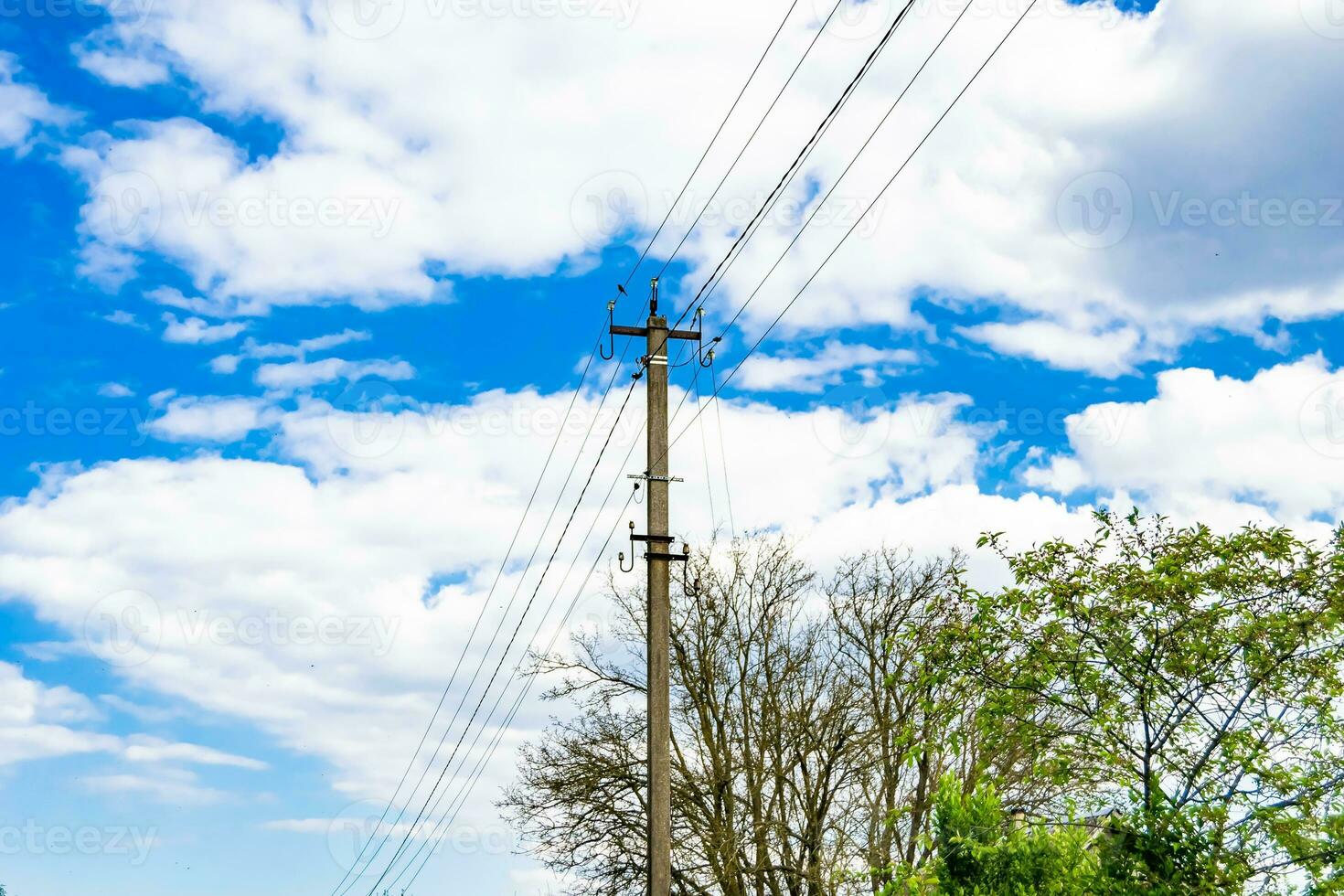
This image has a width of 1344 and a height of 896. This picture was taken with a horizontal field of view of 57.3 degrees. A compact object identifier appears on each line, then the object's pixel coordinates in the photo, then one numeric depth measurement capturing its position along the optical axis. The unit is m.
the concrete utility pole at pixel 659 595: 12.77
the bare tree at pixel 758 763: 25.22
